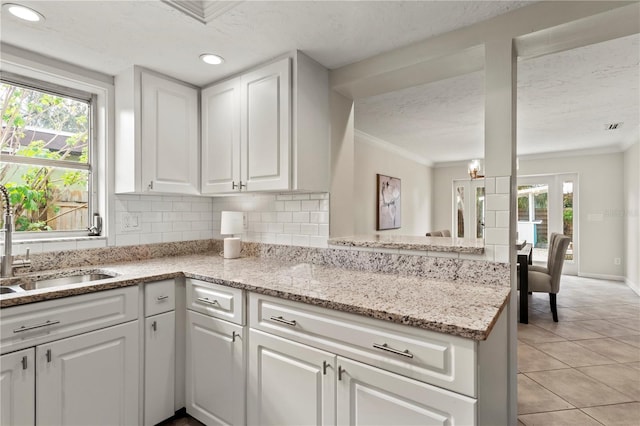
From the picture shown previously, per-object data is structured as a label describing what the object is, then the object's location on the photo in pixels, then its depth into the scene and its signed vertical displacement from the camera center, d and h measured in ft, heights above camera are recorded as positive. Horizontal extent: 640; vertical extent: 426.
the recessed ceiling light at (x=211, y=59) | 6.89 +3.26
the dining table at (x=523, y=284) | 11.48 -2.52
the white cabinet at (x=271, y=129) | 6.81 +1.85
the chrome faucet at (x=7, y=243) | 5.96 -0.56
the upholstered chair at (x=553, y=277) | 12.03 -2.37
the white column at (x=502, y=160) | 5.41 +0.87
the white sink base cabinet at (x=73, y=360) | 4.66 -2.29
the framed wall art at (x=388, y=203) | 16.40 +0.52
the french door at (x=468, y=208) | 23.18 +0.35
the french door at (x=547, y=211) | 19.95 +0.12
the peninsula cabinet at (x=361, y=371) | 3.63 -2.02
